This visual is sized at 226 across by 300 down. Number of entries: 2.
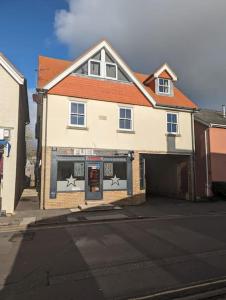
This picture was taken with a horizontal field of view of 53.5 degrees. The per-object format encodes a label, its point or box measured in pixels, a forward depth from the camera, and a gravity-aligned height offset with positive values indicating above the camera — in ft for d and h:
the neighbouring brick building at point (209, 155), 52.30 +3.34
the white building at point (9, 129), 35.49 +6.46
